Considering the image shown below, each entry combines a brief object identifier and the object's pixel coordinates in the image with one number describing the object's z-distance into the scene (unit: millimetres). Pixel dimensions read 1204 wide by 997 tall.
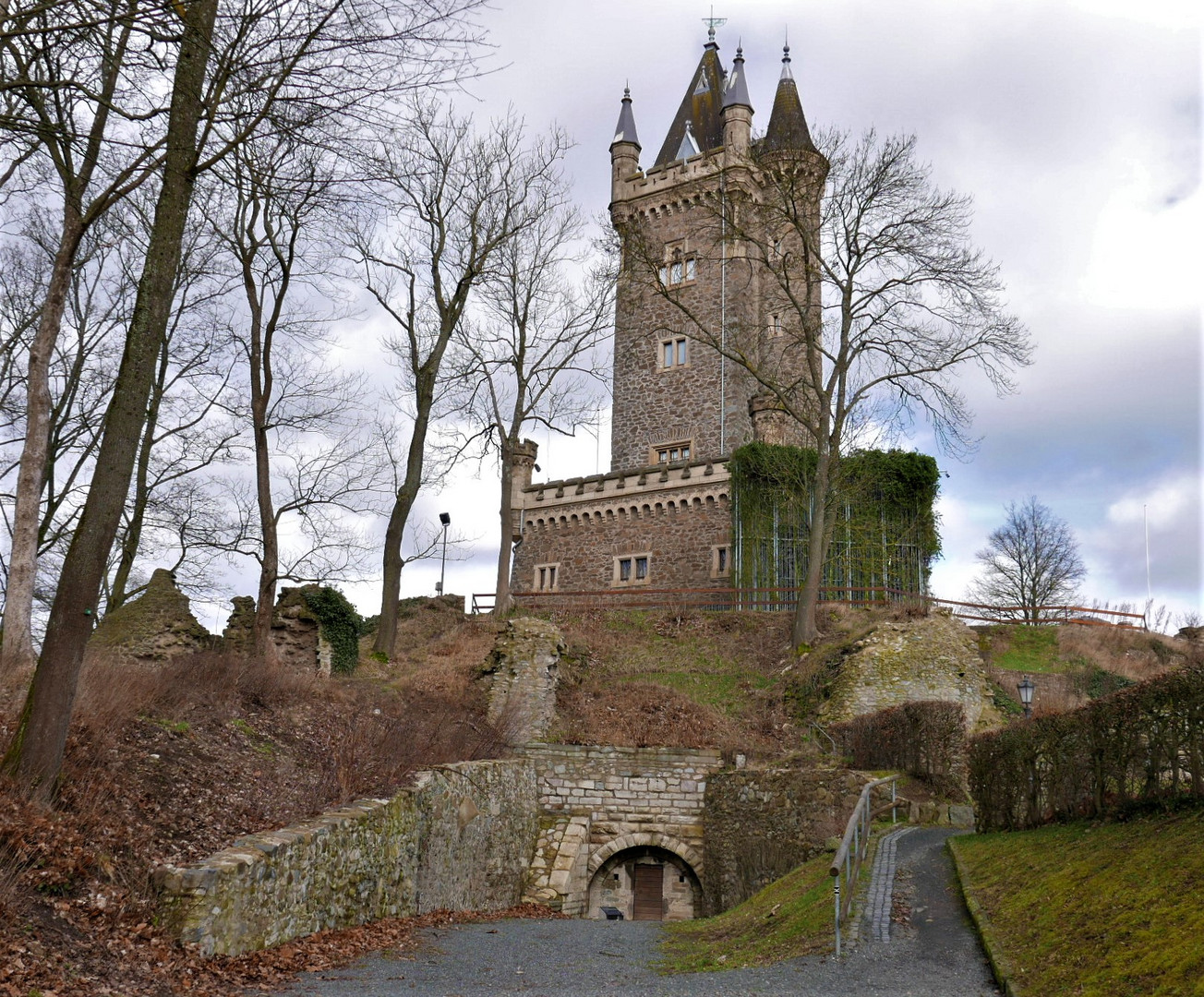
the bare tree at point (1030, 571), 39688
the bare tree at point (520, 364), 26438
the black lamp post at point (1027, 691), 16328
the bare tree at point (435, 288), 21750
